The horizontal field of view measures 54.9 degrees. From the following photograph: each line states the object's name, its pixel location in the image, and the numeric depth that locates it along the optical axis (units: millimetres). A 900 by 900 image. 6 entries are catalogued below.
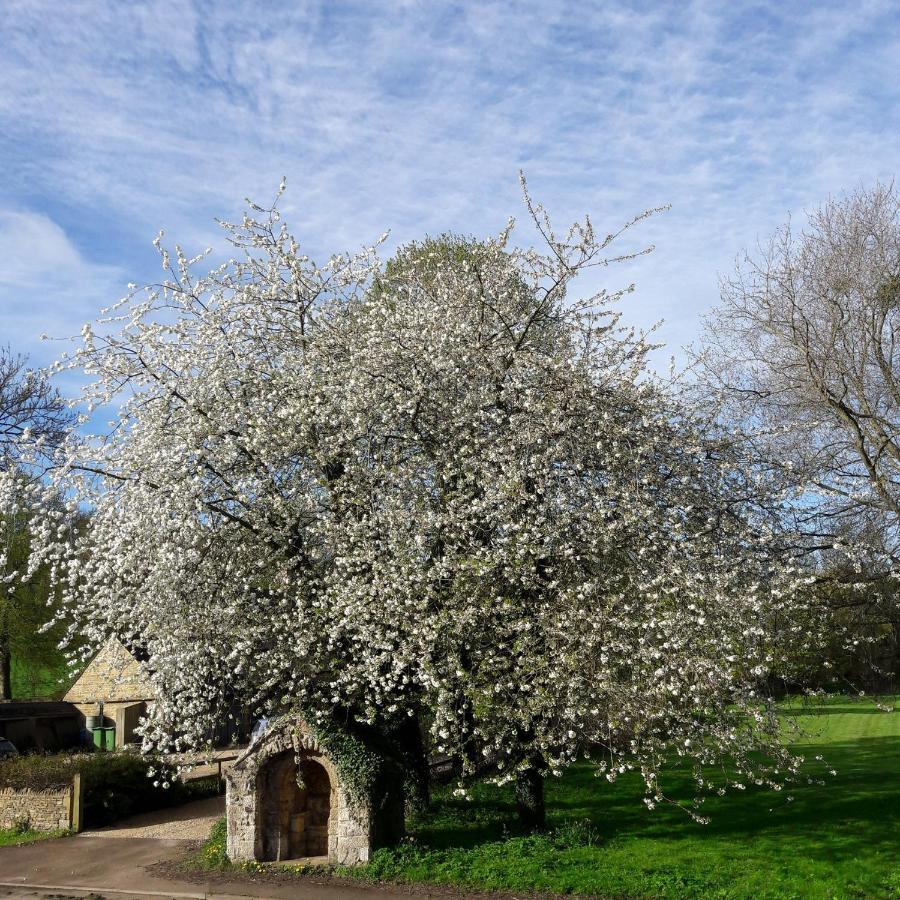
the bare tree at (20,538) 27750
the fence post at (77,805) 17516
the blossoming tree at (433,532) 11789
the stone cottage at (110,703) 29078
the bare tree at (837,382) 15500
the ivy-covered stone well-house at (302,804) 13367
